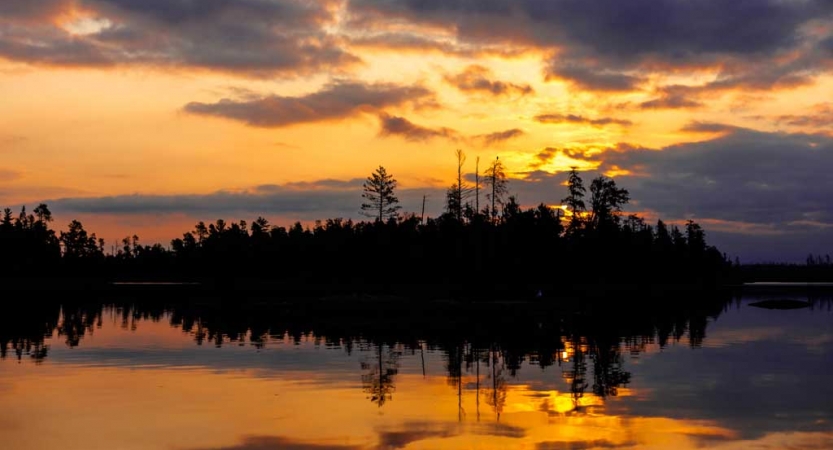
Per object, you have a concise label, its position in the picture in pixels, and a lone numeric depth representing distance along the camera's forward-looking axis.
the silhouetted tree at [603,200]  151.25
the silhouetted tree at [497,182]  119.06
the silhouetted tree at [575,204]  146.88
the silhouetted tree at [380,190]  128.50
